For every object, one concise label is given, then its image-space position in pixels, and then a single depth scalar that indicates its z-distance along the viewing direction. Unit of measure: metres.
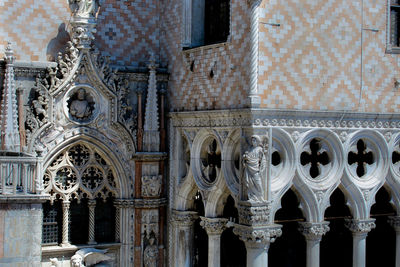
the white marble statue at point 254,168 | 18.95
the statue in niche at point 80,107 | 21.44
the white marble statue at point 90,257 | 21.30
